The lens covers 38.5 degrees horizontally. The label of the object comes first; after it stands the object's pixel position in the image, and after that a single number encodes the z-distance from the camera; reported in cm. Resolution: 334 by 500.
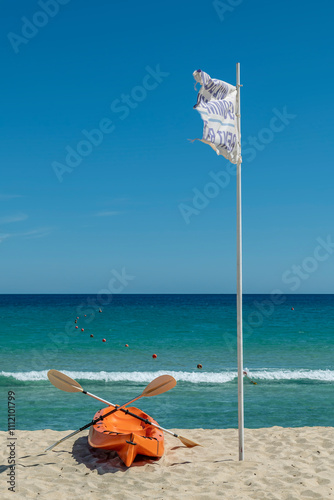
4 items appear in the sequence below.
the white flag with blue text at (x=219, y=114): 676
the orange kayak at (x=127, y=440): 762
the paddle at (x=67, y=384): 830
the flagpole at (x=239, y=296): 725
